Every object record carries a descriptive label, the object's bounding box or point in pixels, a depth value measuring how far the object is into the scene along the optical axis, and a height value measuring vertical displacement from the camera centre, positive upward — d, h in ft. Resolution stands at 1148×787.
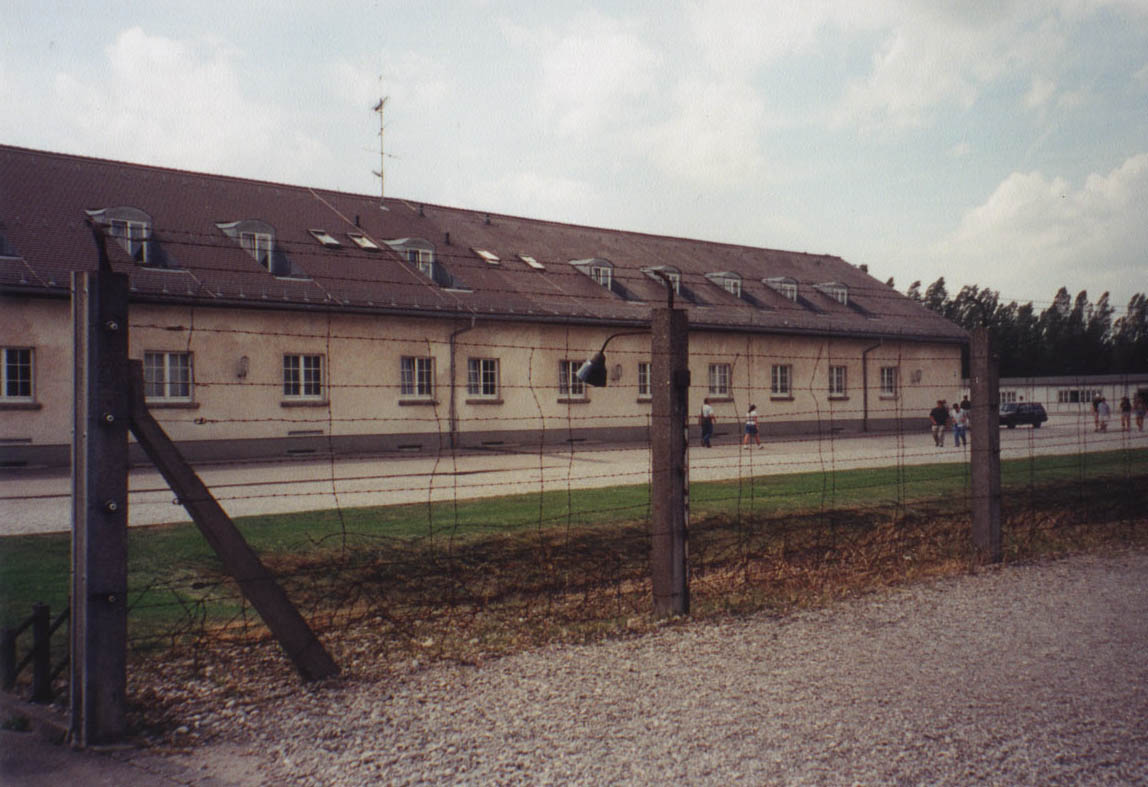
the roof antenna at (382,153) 116.16 +32.08
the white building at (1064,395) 161.79 +3.01
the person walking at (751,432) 99.10 -1.74
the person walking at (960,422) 100.17 -0.98
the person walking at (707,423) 92.48 -0.69
